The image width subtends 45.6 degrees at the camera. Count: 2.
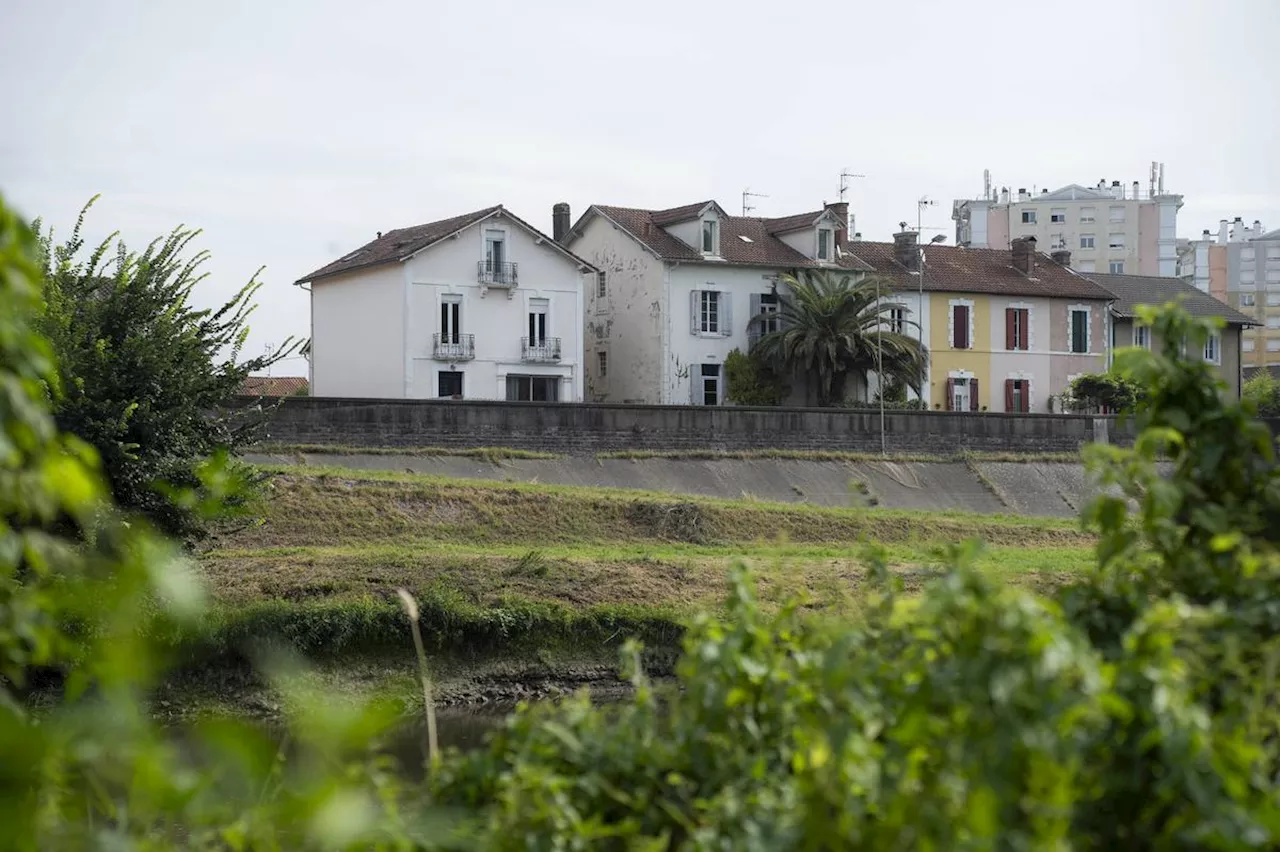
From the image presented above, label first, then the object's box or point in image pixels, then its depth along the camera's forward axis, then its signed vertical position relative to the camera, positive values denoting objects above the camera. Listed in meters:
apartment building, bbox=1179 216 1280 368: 113.81 +10.29
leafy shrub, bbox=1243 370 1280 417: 73.81 +1.40
